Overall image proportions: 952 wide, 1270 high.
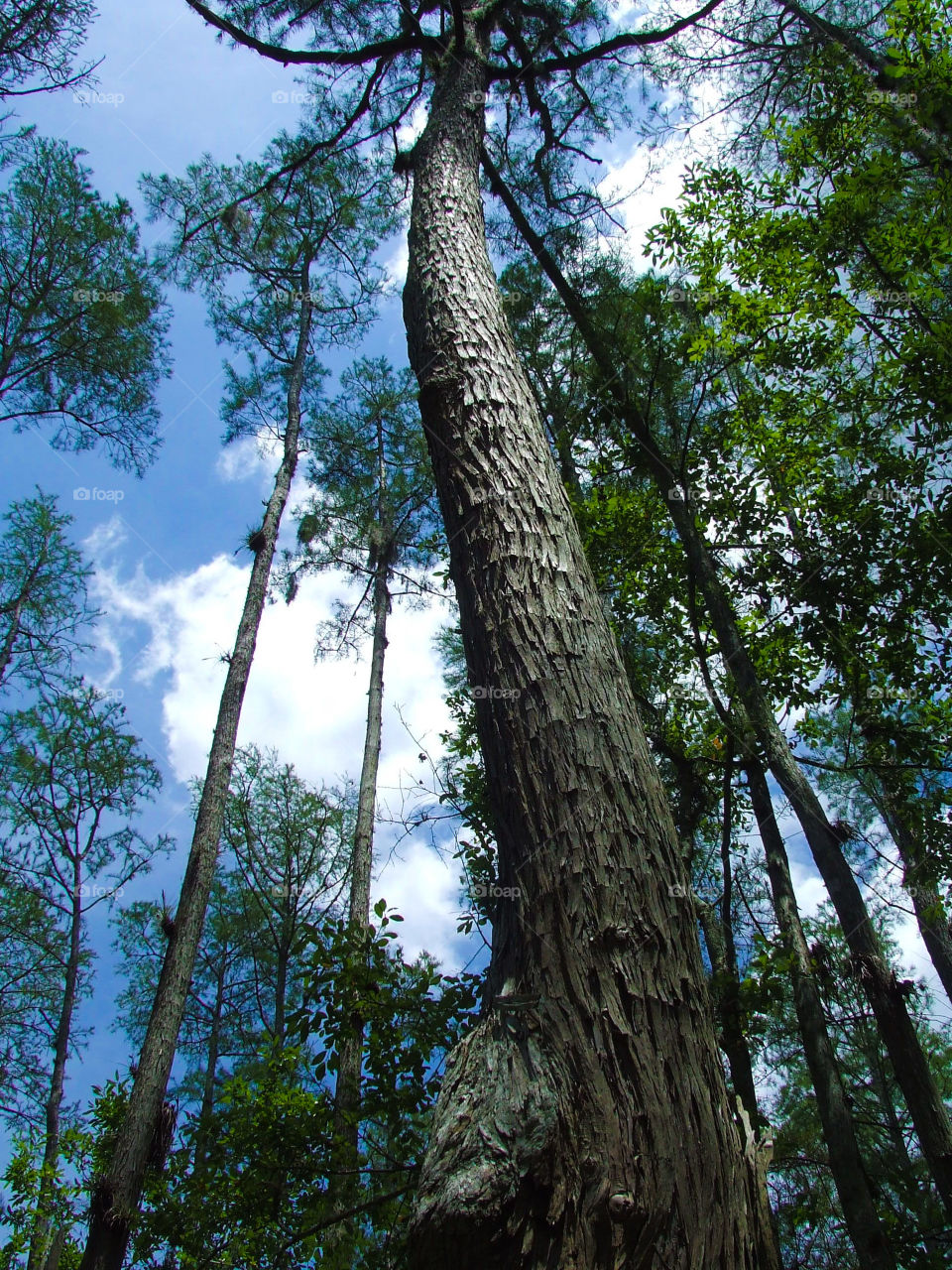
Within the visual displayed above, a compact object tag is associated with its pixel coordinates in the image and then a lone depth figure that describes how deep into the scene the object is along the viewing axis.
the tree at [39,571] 11.74
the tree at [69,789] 11.64
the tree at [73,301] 8.83
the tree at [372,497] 12.49
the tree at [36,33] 7.07
